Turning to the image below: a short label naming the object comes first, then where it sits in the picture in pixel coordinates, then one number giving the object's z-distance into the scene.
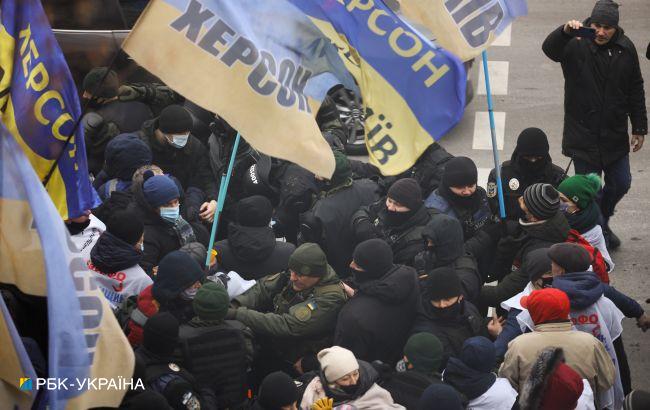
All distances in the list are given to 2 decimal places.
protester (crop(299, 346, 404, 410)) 12.64
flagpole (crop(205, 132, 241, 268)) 15.34
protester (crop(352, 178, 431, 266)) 15.88
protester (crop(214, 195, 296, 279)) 15.68
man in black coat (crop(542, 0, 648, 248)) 18.98
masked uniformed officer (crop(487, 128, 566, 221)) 17.17
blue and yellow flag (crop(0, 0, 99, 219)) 12.47
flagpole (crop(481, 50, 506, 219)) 15.48
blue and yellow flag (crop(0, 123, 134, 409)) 10.16
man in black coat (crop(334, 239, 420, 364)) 14.16
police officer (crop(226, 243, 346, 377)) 14.62
